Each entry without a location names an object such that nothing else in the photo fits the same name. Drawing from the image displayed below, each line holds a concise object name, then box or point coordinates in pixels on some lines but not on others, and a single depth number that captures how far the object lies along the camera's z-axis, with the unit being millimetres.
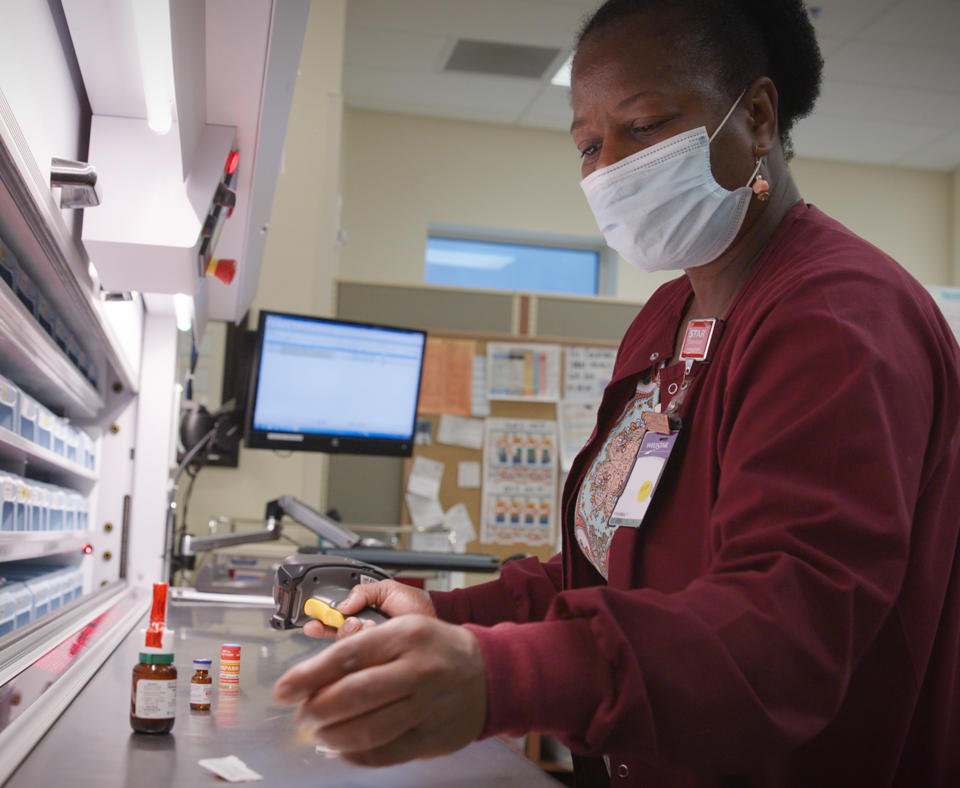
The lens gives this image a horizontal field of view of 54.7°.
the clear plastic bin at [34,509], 1299
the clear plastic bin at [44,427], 1331
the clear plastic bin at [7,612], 1172
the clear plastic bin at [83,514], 1770
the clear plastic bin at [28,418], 1229
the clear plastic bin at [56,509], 1466
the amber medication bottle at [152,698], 854
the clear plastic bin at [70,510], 1603
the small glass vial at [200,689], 981
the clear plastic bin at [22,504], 1221
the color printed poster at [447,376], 3734
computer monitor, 2486
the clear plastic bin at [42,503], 1345
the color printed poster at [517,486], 3699
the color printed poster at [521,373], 3779
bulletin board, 3686
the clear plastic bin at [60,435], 1461
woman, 527
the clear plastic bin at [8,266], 1062
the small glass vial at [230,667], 1091
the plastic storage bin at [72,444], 1574
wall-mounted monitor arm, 2162
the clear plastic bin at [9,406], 1129
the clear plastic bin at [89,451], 1788
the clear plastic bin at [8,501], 1144
